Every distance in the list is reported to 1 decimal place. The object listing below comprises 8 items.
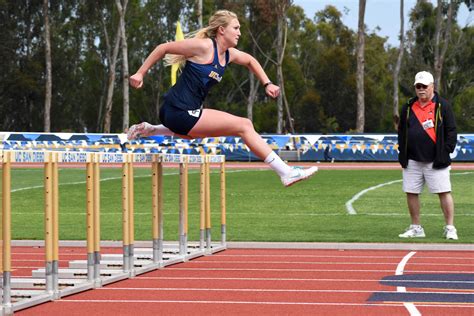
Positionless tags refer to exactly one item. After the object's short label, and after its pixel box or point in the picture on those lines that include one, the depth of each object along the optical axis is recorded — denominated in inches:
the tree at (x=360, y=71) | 2506.2
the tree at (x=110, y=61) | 2866.6
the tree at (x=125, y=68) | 2714.1
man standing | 566.2
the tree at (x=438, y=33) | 3127.5
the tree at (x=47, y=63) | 2876.5
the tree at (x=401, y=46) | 3174.2
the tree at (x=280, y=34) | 3093.0
